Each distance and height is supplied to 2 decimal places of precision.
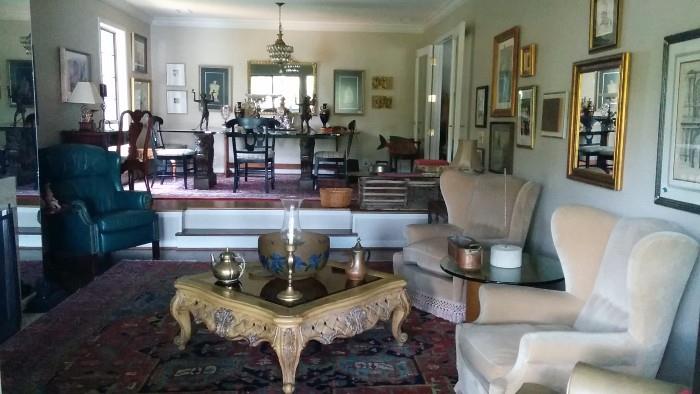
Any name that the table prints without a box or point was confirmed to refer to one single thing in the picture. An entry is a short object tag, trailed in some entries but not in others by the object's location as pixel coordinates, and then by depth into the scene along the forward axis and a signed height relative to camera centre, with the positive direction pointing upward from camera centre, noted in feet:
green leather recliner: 14.60 -1.95
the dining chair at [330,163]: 24.27 -1.10
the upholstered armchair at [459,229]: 11.80 -2.05
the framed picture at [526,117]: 13.58 +0.55
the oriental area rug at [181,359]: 8.84 -3.77
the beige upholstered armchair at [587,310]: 6.73 -2.30
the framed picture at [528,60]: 13.62 +1.92
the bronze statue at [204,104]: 27.73 +1.59
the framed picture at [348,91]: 30.60 +2.45
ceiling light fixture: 26.14 +3.92
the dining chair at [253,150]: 22.68 -0.54
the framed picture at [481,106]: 17.74 +1.04
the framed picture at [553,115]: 11.86 +0.54
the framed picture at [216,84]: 30.09 +2.71
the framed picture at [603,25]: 9.77 +2.04
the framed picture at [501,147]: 15.24 -0.20
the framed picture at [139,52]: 26.78 +3.96
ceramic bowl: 9.62 -2.03
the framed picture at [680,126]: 7.46 +0.20
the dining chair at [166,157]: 23.77 -0.88
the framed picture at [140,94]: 26.68 +1.97
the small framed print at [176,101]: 30.09 +1.82
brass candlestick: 8.88 -2.38
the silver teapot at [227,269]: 9.55 -2.20
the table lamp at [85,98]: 19.48 +1.24
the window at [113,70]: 24.11 +2.80
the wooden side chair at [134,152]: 20.04 -0.60
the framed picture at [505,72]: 15.01 +1.86
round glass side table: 9.58 -2.31
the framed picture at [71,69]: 19.45 +2.31
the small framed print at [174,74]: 29.96 +3.20
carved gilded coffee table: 8.36 -2.68
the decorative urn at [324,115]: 27.97 +1.09
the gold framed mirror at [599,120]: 9.43 +0.36
